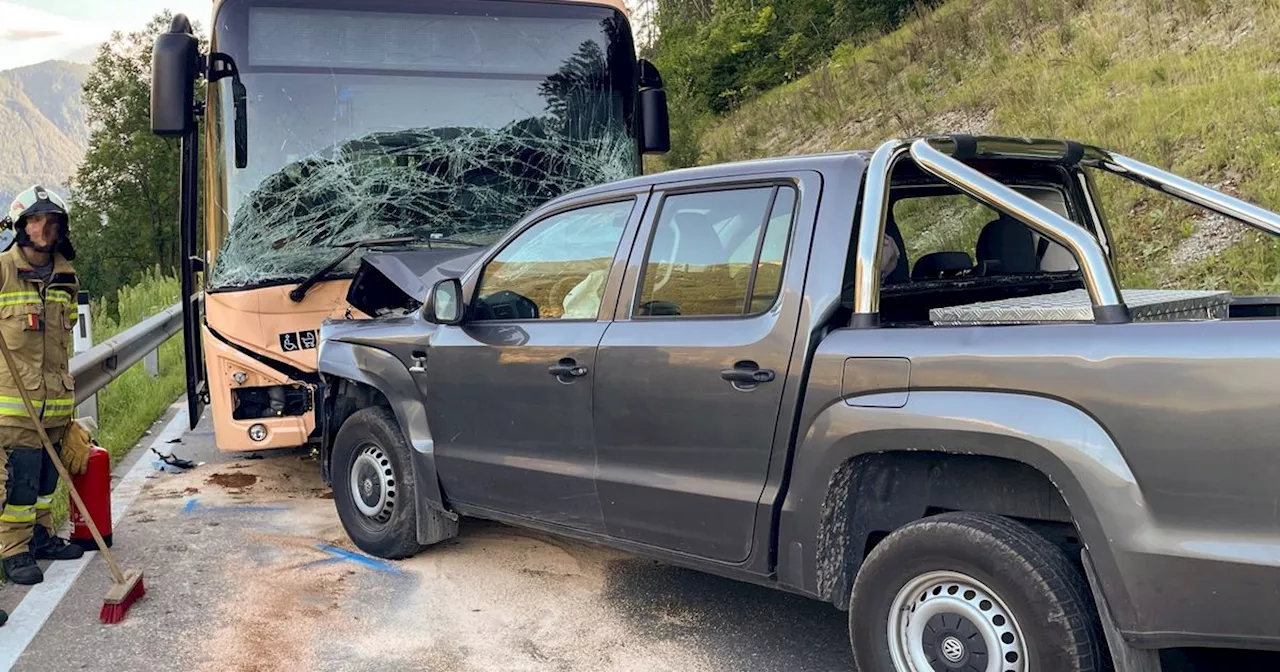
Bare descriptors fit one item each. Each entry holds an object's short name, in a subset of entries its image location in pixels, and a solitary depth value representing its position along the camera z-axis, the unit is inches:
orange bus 240.8
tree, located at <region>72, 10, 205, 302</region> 1975.9
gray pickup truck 102.1
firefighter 185.8
